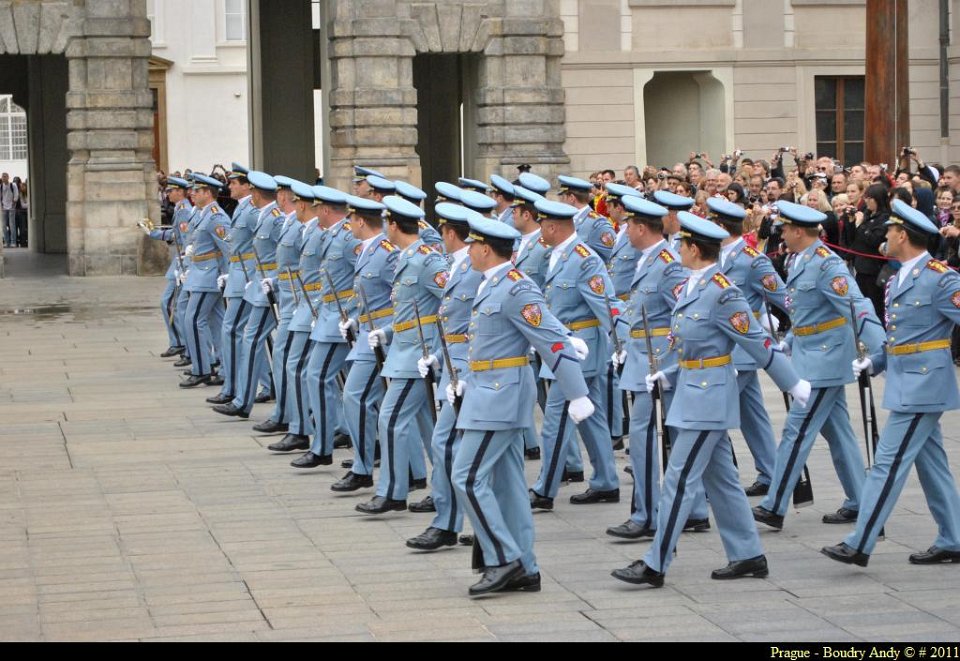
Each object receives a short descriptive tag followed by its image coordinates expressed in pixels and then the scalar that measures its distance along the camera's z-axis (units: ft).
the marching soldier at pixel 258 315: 45.91
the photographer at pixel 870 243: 55.26
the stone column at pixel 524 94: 93.25
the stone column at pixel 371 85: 91.40
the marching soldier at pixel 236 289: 48.06
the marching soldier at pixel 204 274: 52.24
